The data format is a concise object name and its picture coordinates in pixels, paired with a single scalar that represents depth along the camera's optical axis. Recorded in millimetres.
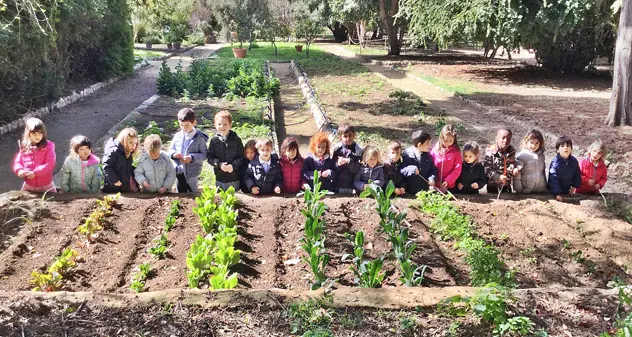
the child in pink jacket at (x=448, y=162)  6043
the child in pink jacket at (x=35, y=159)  5535
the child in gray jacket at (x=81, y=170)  5641
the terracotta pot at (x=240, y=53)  30281
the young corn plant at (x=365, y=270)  3877
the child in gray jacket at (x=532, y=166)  6145
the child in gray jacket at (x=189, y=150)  6062
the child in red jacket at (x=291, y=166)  5949
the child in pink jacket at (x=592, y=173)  6207
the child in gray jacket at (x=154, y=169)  5785
